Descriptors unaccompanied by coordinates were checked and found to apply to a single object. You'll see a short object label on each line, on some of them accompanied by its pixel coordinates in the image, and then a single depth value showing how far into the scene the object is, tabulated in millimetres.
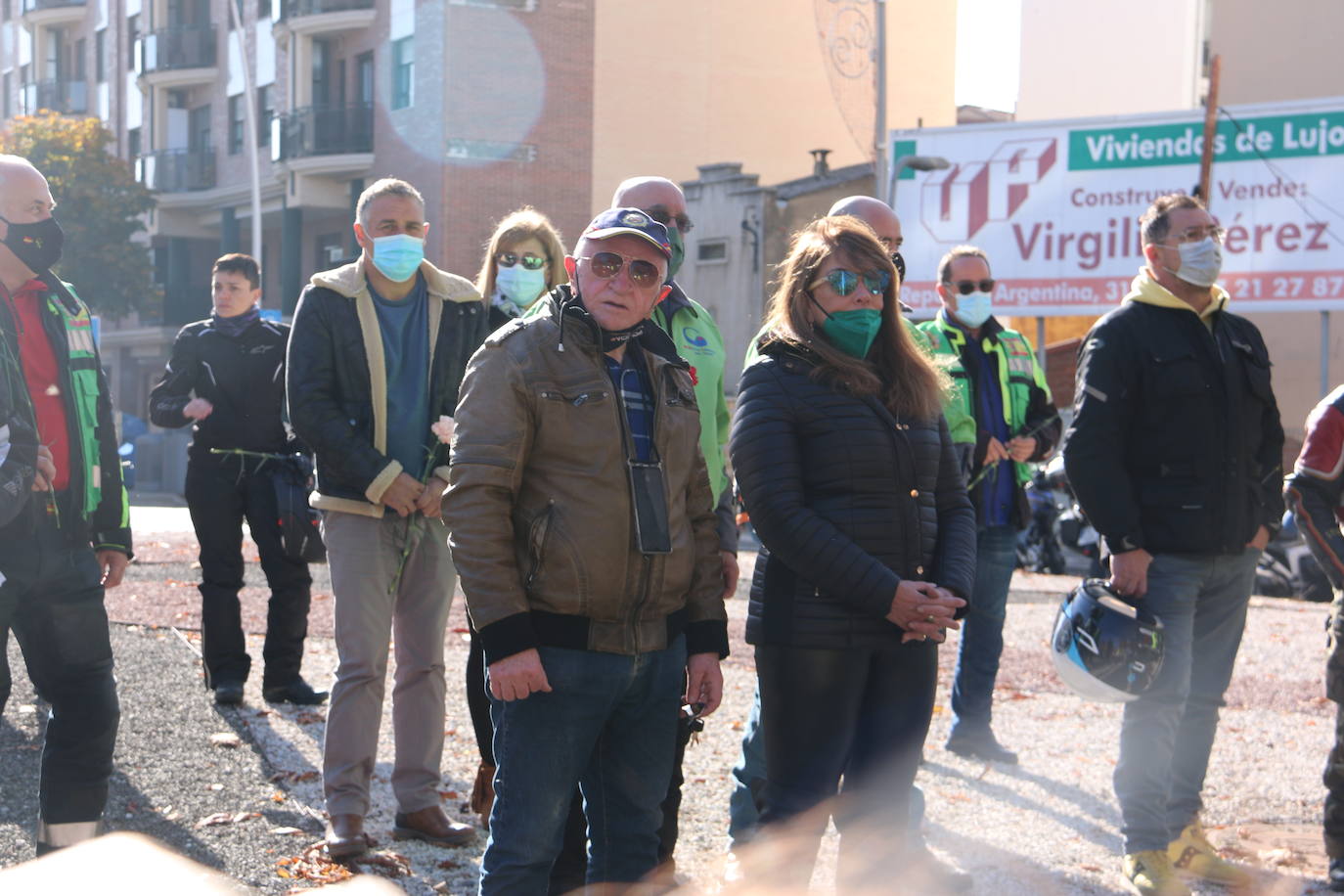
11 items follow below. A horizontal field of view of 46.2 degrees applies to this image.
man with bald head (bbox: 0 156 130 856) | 4488
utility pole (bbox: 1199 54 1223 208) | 26375
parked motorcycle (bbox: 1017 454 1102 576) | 18078
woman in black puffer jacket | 4262
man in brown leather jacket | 3639
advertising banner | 26703
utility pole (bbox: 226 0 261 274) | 37759
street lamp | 29016
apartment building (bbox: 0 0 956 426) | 38062
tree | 44938
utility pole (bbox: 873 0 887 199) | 27578
